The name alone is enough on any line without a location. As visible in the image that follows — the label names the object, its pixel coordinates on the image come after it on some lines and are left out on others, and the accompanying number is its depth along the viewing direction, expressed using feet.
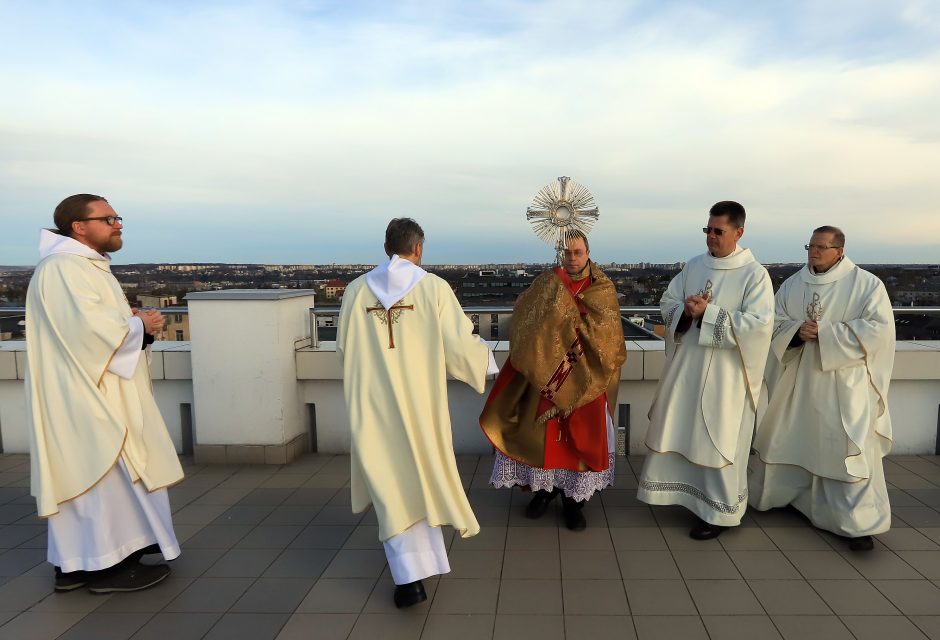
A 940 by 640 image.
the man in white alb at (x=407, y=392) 10.96
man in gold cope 13.55
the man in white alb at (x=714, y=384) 13.11
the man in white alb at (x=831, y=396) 12.96
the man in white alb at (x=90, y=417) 10.85
